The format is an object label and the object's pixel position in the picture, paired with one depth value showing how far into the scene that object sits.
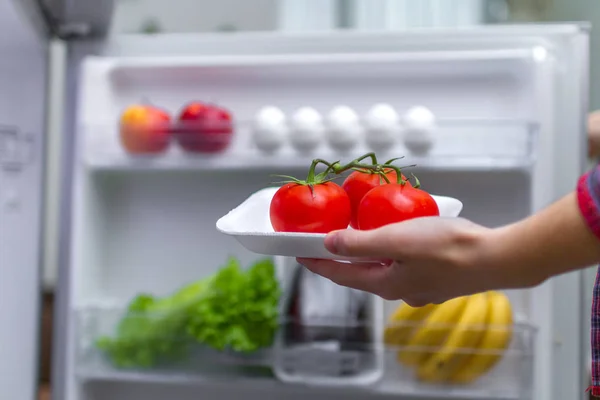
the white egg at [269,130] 1.25
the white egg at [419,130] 1.21
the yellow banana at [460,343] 1.19
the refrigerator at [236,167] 1.21
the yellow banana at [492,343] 1.19
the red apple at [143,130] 1.28
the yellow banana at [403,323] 1.21
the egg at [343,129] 1.23
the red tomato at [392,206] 0.61
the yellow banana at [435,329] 1.20
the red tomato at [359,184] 0.69
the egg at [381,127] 1.23
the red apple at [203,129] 1.28
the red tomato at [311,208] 0.63
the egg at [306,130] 1.25
